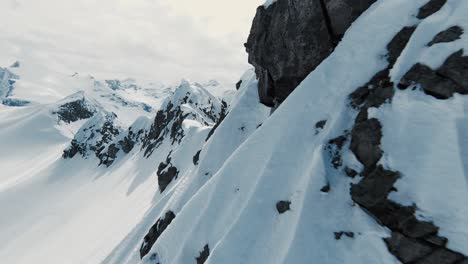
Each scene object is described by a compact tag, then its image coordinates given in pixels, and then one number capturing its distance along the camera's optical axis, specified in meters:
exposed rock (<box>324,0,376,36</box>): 16.84
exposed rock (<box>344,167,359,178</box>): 12.03
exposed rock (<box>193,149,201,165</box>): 31.40
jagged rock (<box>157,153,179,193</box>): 42.12
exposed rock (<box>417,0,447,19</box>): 13.41
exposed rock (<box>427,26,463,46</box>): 11.38
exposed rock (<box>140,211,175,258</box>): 23.42
